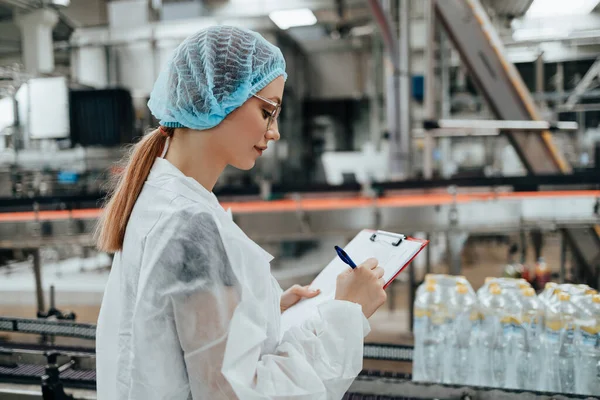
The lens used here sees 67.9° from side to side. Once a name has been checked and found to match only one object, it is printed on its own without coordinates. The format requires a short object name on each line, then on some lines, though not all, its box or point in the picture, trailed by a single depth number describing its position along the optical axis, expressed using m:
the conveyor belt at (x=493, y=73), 3.19
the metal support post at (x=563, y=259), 3.54
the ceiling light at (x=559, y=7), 5.56
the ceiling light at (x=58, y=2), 5.91
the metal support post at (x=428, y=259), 3.80
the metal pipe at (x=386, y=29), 3.81
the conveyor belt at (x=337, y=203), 3.13
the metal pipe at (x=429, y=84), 3.67
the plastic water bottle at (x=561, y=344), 1.33
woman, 0.77
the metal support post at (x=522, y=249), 4.28
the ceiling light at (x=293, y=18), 6.71
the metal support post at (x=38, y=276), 3.60
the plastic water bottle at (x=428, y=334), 1.54
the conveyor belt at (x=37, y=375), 1.51
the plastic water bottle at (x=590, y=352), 1.28
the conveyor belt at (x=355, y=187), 2.93
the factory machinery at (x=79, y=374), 1.26
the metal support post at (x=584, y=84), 6.29
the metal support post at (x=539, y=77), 5.57
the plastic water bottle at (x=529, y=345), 1.39
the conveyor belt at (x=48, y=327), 1.59
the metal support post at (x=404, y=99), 4.16
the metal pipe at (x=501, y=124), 3.06
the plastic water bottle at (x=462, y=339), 1.47
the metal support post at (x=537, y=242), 4.56
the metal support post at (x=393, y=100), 4.17
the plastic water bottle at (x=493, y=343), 1.43
